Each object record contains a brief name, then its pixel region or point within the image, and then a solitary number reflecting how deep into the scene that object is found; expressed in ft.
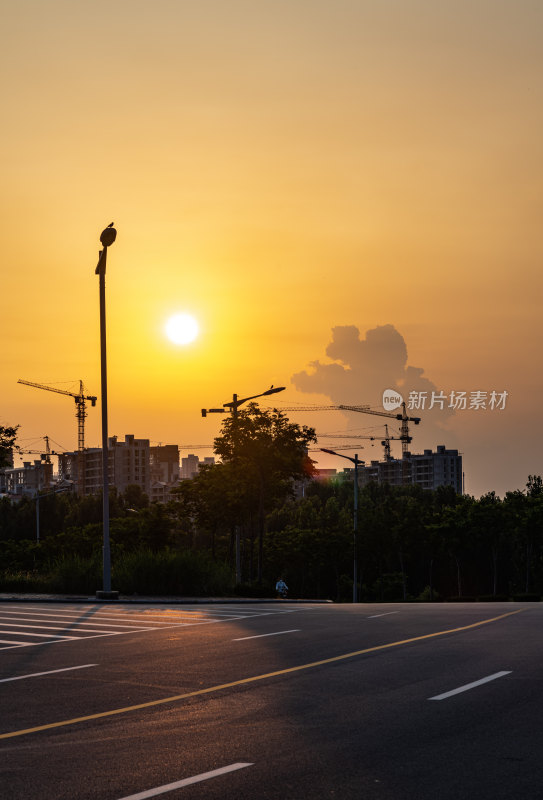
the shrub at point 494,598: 235.01
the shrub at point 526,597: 223.57
